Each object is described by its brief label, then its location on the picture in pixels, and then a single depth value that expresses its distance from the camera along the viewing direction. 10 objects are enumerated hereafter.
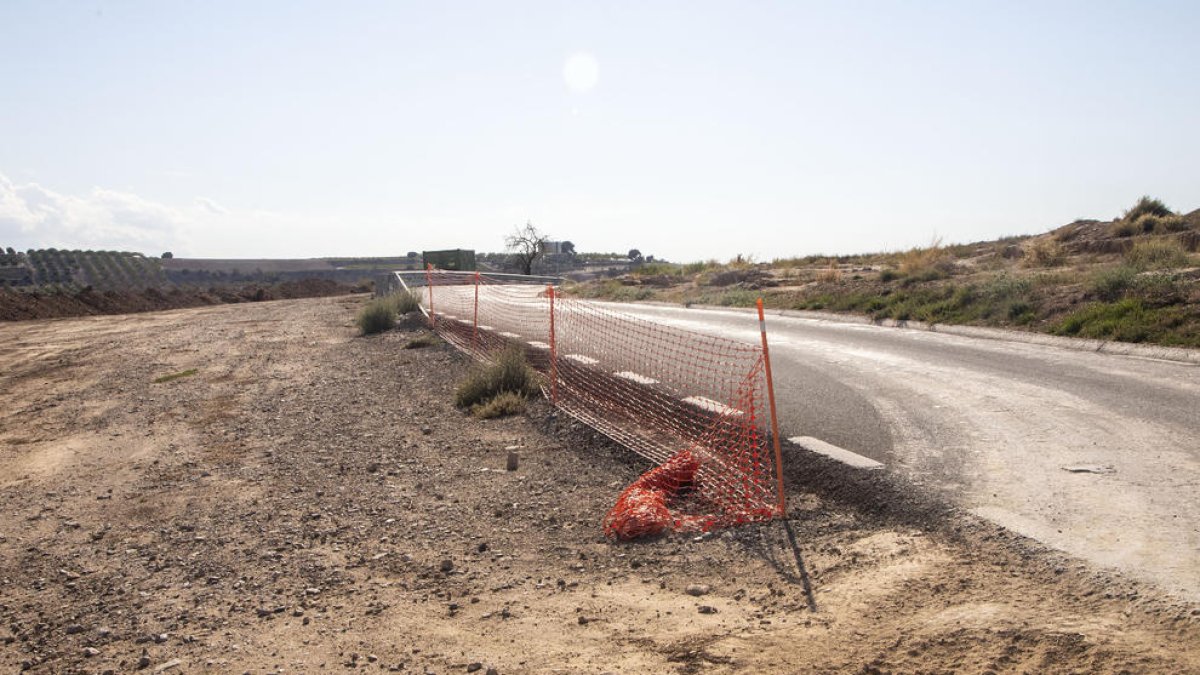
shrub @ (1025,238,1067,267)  21.02
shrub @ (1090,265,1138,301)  13.74
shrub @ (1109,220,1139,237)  22.52
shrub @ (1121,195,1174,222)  23.92
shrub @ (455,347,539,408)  10.55
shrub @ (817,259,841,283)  24.94
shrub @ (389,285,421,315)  21.60
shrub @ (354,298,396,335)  20.05
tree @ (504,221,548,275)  52.12
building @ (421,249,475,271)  44.66
